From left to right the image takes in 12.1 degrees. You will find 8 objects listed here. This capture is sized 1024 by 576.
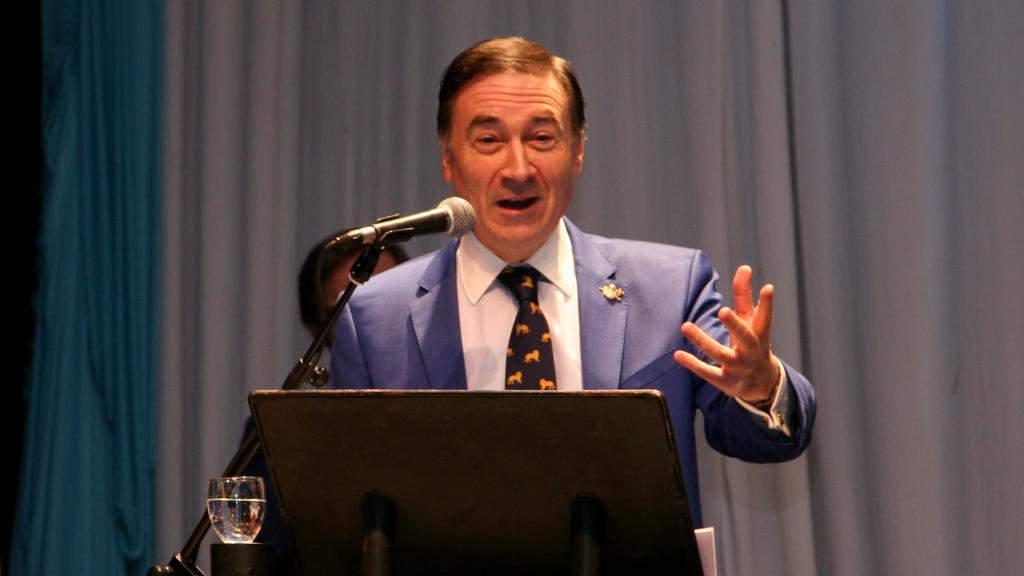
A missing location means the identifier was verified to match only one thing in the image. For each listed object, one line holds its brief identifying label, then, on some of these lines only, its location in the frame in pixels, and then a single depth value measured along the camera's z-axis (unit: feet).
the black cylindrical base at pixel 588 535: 16.06
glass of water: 16.61
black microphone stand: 16.60
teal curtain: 21.54
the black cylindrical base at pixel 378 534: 16.20
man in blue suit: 17.67
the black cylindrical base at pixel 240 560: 16.46
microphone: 16.62
